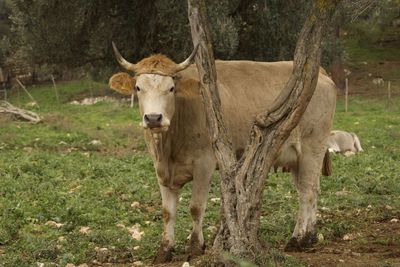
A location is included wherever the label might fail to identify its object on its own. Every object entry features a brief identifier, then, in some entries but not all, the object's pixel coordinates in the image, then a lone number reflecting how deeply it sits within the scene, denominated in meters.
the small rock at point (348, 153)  27.25
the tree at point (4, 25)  59.93
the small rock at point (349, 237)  14.02
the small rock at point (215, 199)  18.06
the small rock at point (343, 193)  18.90
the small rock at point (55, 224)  15.09
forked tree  10.54
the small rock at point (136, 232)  14.17
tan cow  12.33
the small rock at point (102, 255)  12.49
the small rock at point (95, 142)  29.76
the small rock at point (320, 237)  14.01
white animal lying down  28.79
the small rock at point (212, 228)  14.66
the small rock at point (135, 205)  17.38
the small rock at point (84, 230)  14.55
